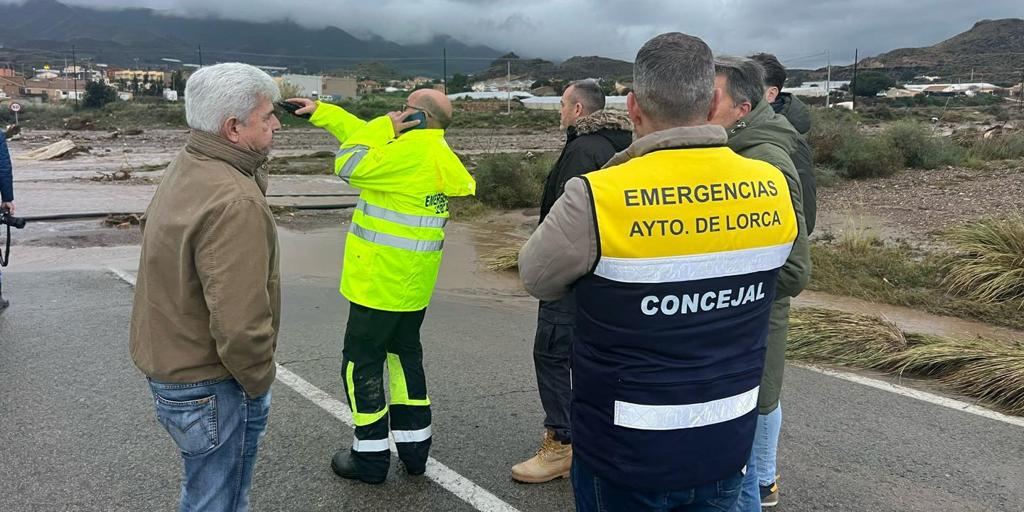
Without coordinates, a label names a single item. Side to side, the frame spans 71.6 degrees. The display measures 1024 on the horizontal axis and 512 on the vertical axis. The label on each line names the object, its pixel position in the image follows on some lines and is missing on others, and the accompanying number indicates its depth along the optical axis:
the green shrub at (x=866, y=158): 17.36
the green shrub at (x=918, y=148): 18.75
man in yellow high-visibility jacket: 3.62
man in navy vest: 1.90
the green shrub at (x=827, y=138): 18.09
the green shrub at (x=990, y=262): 7.68
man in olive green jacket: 2.76
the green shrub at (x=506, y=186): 15.00
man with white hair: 2.35
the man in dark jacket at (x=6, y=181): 7.30
